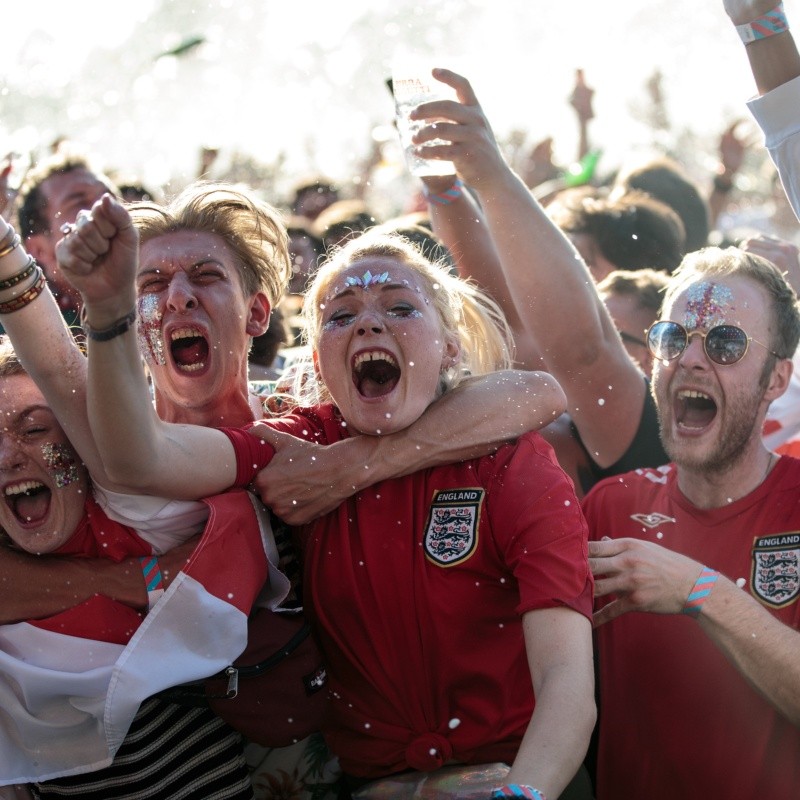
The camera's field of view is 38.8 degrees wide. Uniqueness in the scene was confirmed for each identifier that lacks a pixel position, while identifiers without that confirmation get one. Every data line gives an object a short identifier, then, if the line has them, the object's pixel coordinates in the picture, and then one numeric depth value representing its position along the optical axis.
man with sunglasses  2.63
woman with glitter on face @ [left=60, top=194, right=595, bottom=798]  2.21
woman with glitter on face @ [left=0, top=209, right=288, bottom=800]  2.35
